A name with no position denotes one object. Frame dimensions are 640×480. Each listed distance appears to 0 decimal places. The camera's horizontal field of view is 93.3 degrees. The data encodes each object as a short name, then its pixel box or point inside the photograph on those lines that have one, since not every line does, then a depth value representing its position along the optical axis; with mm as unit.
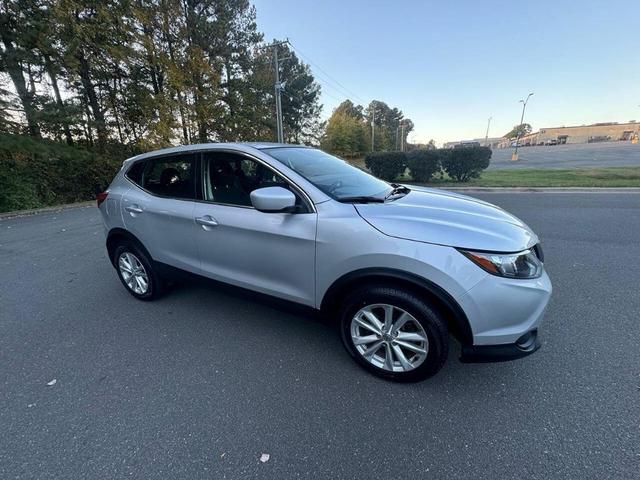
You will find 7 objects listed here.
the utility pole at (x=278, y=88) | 16641
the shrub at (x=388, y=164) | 13125
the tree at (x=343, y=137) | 44219
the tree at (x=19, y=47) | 11742
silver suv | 1825
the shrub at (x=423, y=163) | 12586
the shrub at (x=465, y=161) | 12258
